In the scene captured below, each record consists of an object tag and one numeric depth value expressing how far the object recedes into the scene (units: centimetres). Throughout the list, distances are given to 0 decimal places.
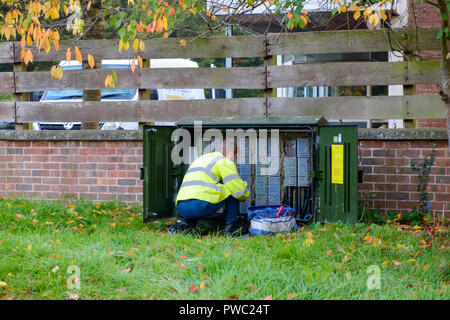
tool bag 1255
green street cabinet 1308
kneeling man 1249
